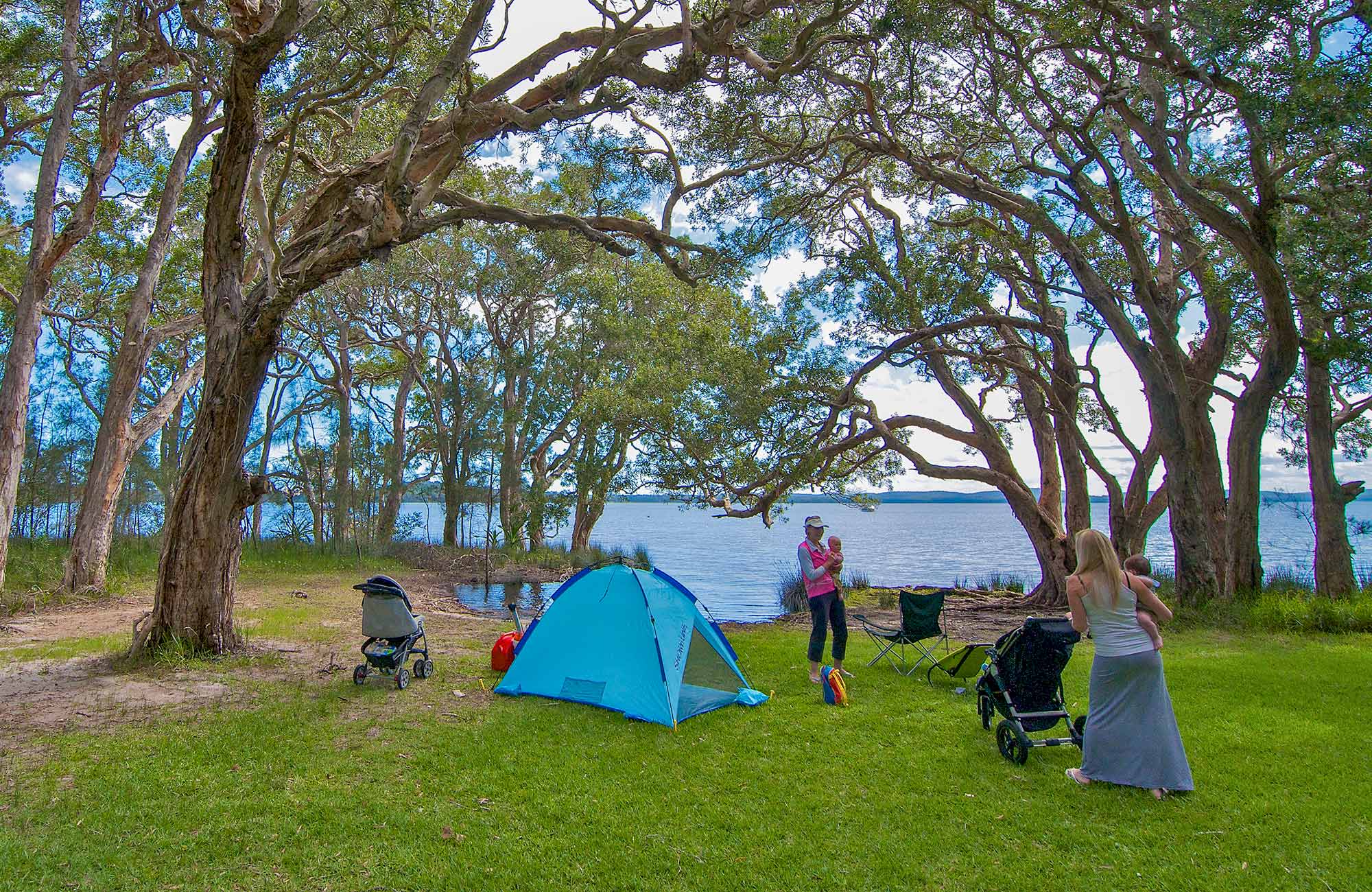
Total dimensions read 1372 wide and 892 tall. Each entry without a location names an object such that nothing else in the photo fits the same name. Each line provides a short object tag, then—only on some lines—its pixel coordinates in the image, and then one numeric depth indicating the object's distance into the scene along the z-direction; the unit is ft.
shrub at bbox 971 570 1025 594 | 61.05
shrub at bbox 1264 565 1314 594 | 44.31
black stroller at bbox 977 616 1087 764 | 17.21
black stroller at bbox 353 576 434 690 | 22.91
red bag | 24.64
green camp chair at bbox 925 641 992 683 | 22.84
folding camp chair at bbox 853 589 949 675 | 24.38
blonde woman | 14.73
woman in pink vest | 22.79
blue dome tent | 20.63
